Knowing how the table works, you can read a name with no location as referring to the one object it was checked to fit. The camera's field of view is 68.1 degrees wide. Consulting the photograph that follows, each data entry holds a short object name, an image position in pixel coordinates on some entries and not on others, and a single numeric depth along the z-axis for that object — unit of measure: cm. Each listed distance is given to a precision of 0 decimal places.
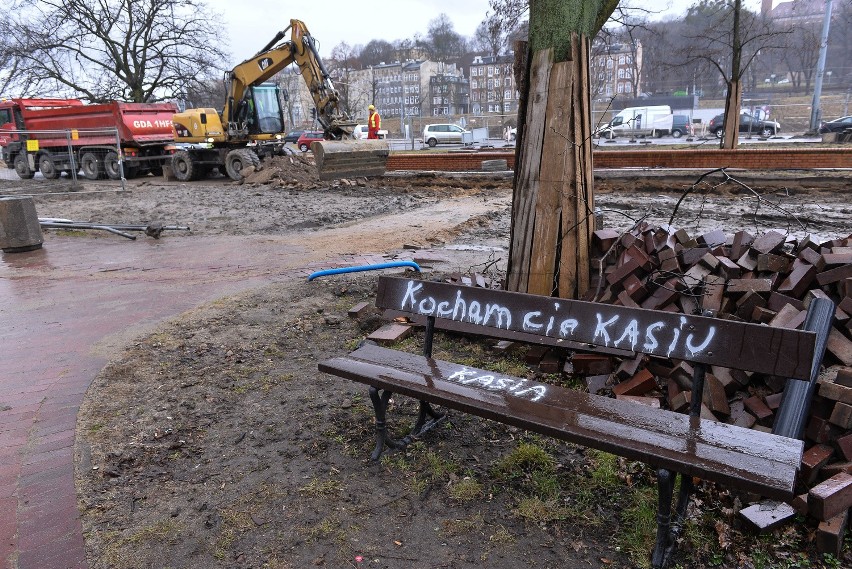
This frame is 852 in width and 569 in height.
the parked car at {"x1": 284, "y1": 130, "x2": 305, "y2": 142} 4068
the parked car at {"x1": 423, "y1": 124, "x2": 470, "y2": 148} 4091
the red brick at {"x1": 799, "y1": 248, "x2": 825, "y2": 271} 379
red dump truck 2304
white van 3884
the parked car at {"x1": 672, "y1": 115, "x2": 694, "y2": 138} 3931
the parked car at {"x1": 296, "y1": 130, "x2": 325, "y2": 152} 3659
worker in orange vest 2234
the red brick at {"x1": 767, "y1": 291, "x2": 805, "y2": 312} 376
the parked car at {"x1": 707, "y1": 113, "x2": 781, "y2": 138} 3612
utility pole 2600
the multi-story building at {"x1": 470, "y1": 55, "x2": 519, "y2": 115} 7079
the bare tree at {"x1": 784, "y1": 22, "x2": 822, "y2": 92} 6581
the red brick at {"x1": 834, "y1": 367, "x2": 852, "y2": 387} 304
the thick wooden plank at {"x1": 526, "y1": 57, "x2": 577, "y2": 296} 470
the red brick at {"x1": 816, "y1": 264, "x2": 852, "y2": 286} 363
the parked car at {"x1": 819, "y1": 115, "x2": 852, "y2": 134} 3074
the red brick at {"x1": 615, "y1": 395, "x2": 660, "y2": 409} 358
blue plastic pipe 726
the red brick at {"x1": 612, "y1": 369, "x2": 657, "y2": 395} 383
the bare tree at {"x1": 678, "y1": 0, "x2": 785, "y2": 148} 1756
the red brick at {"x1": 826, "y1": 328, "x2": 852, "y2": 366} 331
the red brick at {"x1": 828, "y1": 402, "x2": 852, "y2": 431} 293
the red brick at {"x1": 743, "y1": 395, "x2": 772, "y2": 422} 330
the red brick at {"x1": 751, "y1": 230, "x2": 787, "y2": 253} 422
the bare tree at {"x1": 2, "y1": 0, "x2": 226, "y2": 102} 3434
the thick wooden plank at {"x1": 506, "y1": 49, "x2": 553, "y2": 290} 475
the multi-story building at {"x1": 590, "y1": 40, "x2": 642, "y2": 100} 3791
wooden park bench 249
